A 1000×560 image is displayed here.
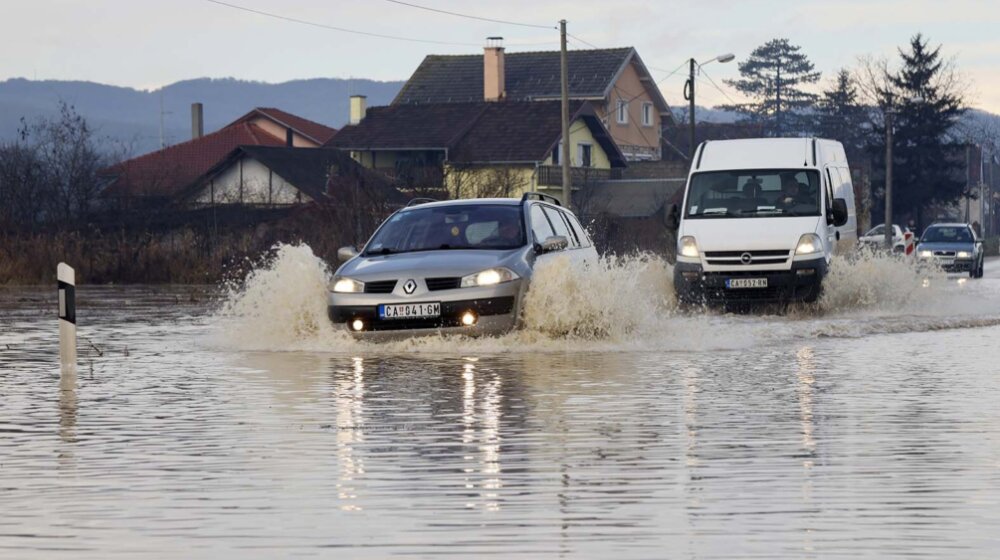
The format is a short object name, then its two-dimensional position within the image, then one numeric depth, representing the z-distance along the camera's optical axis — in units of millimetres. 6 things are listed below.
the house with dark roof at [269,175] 73250
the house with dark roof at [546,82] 92938
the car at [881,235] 72156
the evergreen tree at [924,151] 104375
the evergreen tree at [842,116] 152375
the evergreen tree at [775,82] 173625
